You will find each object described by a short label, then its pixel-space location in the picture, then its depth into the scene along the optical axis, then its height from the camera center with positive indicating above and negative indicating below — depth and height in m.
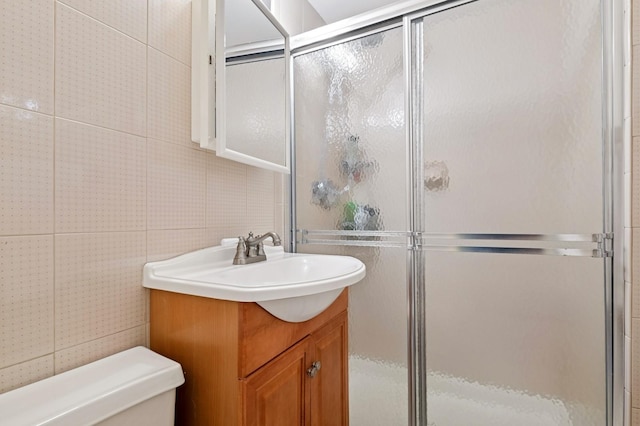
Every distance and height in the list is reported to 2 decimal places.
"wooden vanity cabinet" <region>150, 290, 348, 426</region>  0.78 -0.40
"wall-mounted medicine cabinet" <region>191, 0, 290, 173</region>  1.12 +0.52
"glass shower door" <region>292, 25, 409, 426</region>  1.47 +0.10
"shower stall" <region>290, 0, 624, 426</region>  1.16 +0.03
